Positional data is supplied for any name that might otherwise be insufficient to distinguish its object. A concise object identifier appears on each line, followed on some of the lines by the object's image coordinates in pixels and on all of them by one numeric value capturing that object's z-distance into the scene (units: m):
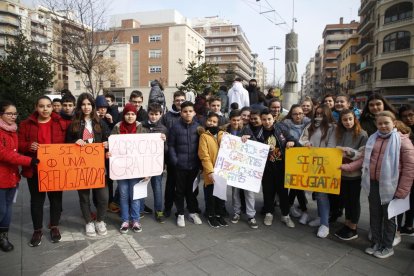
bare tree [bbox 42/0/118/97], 15.12
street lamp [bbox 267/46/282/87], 54.94
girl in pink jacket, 3.64
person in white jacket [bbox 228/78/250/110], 9.33
